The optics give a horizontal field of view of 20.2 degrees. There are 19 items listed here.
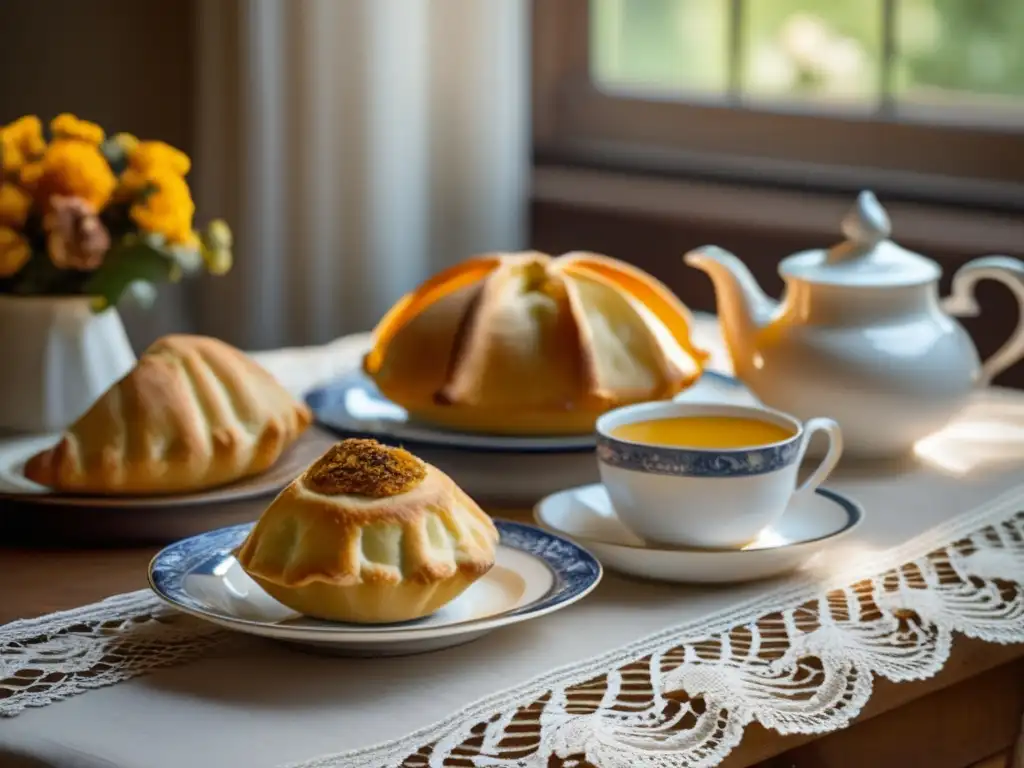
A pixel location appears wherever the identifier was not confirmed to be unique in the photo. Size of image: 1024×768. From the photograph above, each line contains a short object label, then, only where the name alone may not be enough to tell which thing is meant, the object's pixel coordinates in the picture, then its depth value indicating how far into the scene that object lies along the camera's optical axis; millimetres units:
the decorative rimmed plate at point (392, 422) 1393
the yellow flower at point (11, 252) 1458
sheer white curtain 2573
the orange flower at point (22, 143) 1503
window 2288
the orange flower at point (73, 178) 1486
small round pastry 1164
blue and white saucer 1262
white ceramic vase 1466
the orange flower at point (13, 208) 1470
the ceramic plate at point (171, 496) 1318
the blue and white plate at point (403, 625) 1167
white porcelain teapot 1457
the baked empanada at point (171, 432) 1325
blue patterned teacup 1255
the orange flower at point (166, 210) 1494
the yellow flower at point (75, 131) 1524
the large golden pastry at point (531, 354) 1410
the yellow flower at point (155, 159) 1503
